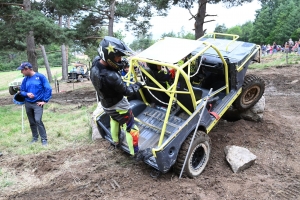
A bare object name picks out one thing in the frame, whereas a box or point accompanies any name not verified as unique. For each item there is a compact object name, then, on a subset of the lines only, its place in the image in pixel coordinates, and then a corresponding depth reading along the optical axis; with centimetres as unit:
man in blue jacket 596
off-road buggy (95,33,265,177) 423
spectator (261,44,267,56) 2778
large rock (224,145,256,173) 468
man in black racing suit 386
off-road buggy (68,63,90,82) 2333
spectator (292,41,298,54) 2312
